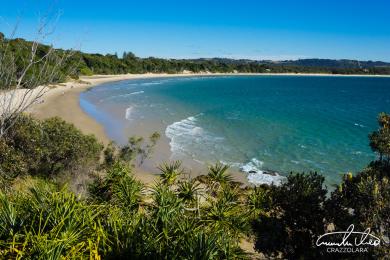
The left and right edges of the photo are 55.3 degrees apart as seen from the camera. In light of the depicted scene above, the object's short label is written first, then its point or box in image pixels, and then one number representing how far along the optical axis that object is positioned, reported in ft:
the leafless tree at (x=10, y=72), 43.96
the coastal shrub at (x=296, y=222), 37.19
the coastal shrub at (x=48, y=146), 58.65
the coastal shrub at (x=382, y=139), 38.96
